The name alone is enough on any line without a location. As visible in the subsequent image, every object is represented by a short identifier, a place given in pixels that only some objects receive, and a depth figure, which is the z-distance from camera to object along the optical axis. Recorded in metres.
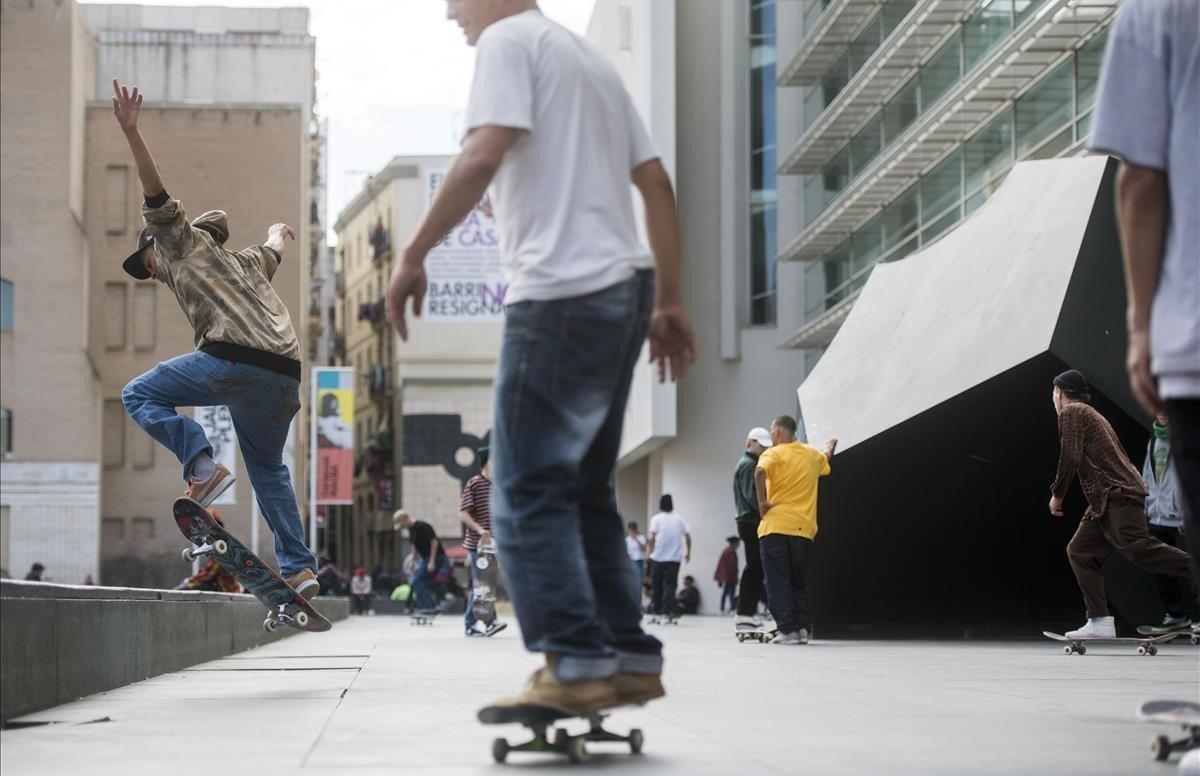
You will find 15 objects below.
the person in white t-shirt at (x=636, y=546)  32.44
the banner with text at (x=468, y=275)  69.94
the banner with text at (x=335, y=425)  57.22
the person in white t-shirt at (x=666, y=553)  24.18
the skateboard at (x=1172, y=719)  4.17
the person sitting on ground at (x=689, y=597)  41.81
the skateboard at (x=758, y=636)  14.80
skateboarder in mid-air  7.58
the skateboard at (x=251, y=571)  8.00
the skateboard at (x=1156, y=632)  12.38
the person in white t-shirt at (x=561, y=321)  4.27
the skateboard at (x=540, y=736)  4.07
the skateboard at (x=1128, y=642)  11.31
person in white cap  16.77
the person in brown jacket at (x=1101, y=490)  11.14
